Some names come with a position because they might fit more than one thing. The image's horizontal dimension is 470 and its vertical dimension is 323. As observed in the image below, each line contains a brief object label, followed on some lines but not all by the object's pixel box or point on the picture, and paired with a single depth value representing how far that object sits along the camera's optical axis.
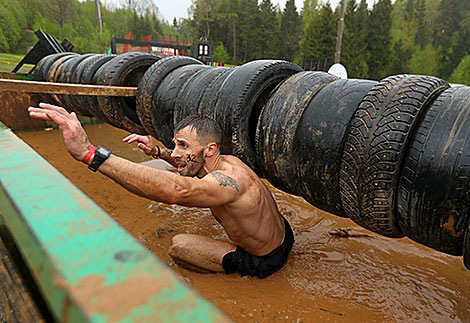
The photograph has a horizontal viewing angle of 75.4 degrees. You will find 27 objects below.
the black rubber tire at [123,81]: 4.24
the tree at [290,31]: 44.81
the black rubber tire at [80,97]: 5.12
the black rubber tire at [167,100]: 3.49
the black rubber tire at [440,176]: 1.65
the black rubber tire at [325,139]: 2.10
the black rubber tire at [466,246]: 1.64
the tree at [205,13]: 43.09
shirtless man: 1.79
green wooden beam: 0.47
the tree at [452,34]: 34.72
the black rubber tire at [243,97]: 2.68
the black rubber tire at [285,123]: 2.34
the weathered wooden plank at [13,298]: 0.86
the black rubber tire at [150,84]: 3.73
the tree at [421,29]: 40.00
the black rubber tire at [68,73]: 5.57
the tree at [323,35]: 32.59
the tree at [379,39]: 34.19
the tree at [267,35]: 42.25
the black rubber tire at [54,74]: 6.01
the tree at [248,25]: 43.22
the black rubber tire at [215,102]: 2.79
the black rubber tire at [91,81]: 4.79
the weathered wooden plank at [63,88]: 3.16
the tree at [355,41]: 32.72
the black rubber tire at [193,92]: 3.11
